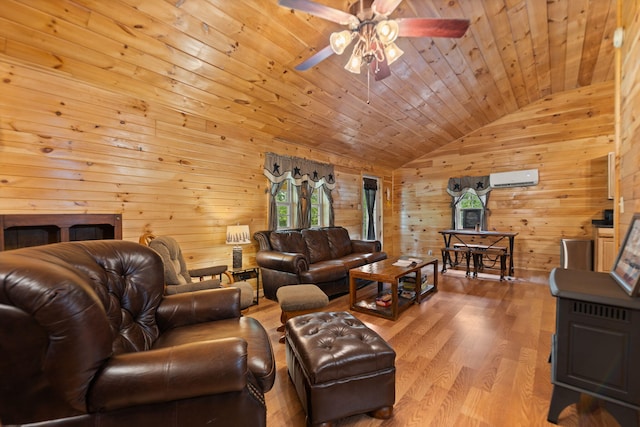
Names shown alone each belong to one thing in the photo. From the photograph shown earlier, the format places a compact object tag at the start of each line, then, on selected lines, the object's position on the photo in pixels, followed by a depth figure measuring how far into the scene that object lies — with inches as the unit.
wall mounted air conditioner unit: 211.0
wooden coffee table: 116.7
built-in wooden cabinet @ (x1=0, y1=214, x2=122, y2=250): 87.3
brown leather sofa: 136.5
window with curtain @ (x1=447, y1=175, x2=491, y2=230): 231.1
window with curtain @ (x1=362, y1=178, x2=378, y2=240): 259.1
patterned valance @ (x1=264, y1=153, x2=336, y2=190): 166.4
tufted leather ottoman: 56.2
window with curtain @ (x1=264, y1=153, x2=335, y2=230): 168.4
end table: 133.2
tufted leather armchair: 33.9
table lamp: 137.4
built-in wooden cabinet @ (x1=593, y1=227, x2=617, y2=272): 151.6
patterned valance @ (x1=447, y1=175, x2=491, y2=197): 229.6
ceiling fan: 67.0
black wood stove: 50.4
